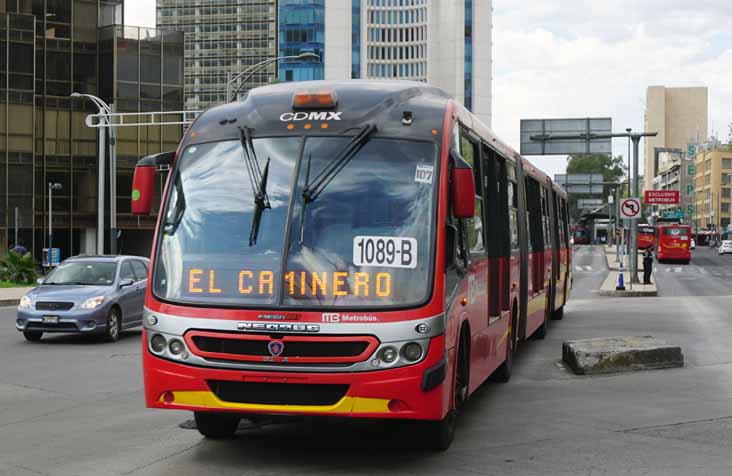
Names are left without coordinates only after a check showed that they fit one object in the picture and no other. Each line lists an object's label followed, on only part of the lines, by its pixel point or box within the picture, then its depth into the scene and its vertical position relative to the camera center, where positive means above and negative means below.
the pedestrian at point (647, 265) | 46.16 -1.96
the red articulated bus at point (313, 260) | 7.75 -0.32
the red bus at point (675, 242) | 85.50 -1.84
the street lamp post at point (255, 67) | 36.81 +5.65
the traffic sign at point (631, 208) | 38.16 +0.36
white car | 111.88 -2.99
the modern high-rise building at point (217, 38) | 174.62 +28.82
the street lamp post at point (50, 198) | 58.75 +1.05
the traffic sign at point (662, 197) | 47.69 +0.96
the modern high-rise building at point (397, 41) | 153.12 +26.31
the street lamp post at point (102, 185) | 39.88 +1.20
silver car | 18.77 -1.45
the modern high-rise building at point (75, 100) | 61.59 +6.76
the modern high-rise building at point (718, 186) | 178.81 +5.36
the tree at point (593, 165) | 193.00 +9.40
